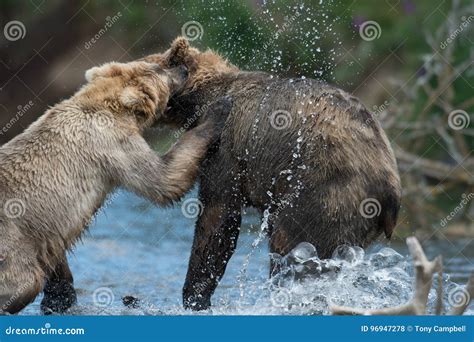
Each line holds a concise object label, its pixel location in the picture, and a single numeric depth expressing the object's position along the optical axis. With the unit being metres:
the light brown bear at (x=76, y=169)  13.65
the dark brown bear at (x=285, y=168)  13.72
